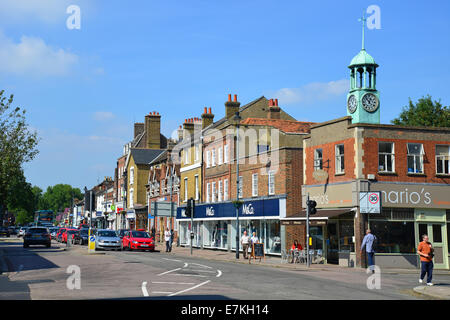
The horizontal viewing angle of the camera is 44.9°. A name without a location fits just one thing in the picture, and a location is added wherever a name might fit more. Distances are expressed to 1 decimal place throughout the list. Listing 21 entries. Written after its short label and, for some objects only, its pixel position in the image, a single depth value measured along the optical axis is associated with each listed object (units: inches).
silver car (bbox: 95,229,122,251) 1589.6
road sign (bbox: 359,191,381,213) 1117.1
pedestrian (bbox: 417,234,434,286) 730.2
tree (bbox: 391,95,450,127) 1911.9
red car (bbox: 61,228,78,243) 2199.8
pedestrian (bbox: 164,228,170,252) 1670.3
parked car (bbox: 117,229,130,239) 1766.5
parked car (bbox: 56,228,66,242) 2469.2
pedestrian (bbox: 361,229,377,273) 962.1
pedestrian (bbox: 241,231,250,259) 1326.3
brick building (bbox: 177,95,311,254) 1418.6
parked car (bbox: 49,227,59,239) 3199.3
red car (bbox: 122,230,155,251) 1653.5
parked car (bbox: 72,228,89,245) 2172.6
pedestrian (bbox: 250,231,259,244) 1317.7
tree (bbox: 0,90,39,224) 1436.9
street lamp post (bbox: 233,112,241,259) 1368.1
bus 4213.8
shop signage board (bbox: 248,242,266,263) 1318.7
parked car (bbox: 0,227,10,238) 3537.9
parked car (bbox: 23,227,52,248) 1750.7
